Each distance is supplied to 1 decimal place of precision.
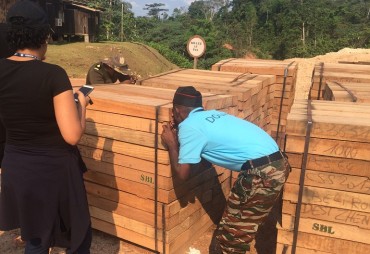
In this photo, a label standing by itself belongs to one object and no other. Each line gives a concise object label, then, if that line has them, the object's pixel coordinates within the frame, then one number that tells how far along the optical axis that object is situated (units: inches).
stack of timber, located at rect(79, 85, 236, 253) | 145.1
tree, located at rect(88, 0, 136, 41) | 1481.4
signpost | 418.0
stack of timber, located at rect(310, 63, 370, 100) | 246.9
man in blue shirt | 120.1
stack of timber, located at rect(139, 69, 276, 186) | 197.3
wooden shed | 1024.2
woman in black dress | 92.6
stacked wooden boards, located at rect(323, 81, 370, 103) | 183.3
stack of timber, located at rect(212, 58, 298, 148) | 277.1
